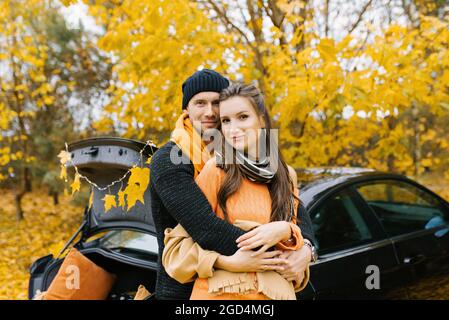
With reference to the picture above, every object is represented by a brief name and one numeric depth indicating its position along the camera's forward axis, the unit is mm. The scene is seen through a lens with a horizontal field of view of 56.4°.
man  1581
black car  2582
